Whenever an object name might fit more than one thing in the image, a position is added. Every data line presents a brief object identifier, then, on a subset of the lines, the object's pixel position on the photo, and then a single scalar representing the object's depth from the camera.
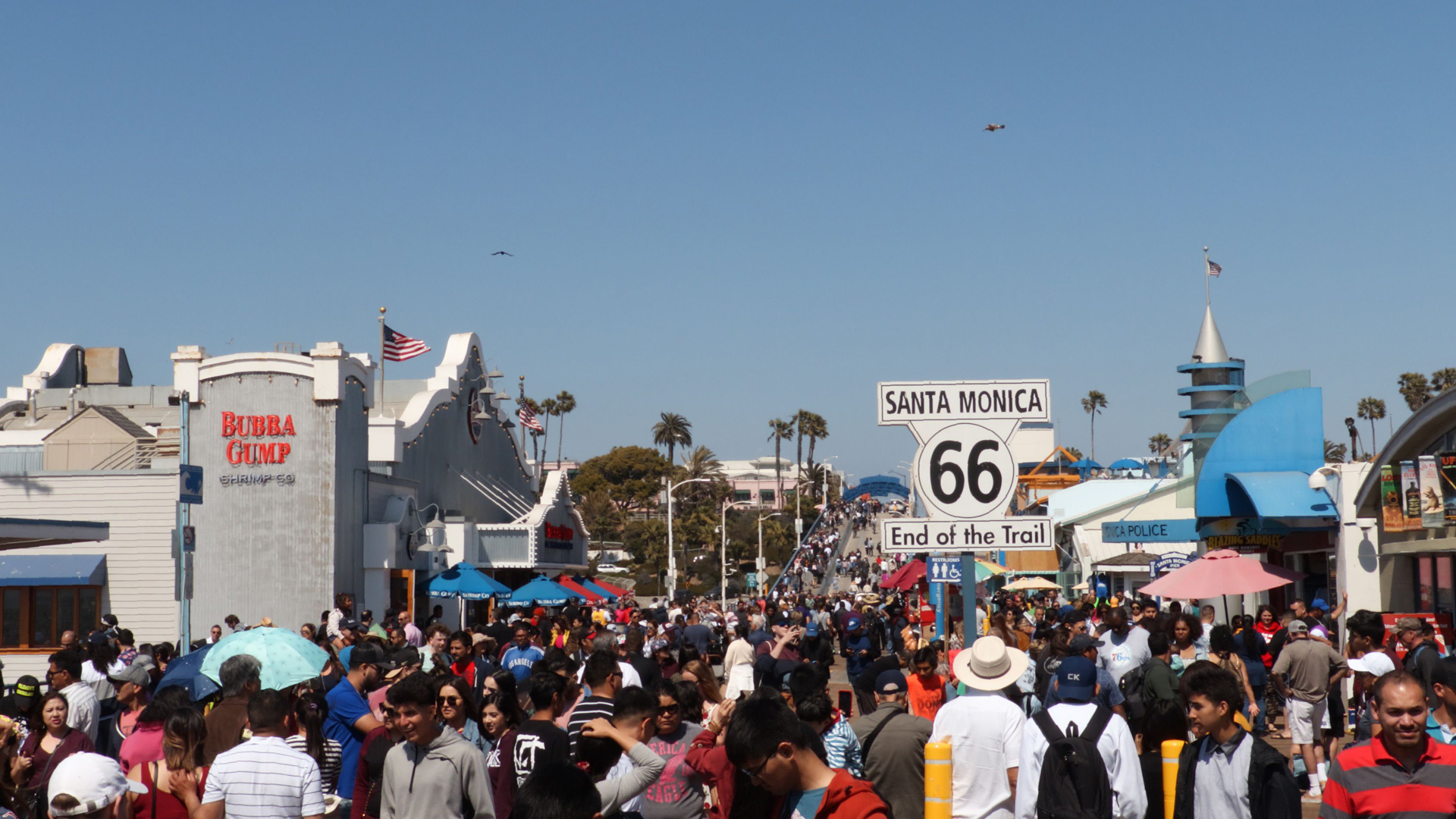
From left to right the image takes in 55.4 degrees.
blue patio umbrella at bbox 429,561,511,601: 30.59
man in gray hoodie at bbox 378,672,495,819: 6.42
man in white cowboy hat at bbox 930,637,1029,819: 7.32
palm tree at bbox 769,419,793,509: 136.00
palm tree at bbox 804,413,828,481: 136.00
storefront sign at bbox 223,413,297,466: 30.62
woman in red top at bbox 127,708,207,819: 6.36
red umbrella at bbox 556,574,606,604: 35.84
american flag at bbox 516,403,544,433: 45.59
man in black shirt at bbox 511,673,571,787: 7.26
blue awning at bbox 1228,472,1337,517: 24.12
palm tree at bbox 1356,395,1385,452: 101.81
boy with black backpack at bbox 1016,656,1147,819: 6.32
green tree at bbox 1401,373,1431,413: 84.25
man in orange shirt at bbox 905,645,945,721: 10.45
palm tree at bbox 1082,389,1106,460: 149.75
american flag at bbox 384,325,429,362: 35.53
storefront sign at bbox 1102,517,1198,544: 30.78
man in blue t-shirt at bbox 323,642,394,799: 8.93
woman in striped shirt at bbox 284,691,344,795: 8.45
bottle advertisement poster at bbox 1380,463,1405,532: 21.62
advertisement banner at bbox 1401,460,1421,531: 21.03
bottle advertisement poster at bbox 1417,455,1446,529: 20.24
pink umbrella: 19.42
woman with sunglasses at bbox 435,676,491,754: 7.77
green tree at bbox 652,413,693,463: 128.75
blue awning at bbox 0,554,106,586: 28.67
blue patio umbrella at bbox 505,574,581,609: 30.70
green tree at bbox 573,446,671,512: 127.75
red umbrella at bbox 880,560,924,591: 31.62
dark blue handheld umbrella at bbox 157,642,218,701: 10.73
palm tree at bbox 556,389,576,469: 117.94
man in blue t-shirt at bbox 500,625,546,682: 13.89
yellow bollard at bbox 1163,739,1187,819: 6.56
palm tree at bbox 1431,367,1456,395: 83.06
